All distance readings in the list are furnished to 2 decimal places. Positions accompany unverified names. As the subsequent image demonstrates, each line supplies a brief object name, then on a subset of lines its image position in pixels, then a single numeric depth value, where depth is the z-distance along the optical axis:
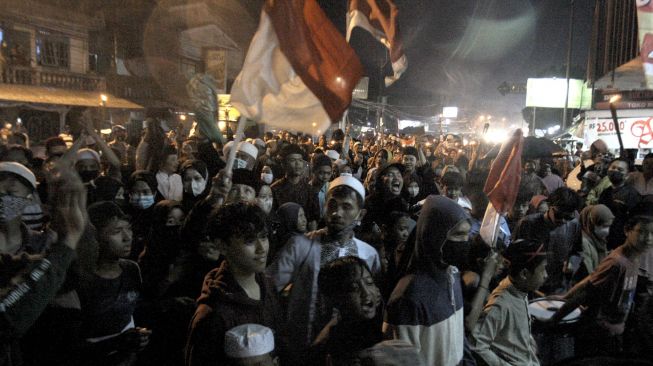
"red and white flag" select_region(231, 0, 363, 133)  4.09
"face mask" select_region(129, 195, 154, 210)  5.34
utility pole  24.00
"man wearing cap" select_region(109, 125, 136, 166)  9.71
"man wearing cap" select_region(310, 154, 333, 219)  6.81
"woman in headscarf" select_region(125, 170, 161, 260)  5.04
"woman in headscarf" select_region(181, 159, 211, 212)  5.83
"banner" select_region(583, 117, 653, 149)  21.62
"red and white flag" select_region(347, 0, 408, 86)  6.30
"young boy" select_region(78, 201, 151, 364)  3.09
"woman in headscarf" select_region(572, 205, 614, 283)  5.75
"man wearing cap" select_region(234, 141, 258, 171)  7.48
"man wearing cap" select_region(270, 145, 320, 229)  6.61
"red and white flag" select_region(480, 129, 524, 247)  4.87
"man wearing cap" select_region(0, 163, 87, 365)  2.18
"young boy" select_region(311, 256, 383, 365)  2.52
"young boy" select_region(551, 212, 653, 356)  4.16
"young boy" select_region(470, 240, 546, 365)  3.33
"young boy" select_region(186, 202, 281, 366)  2.46
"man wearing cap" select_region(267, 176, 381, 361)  3.17
